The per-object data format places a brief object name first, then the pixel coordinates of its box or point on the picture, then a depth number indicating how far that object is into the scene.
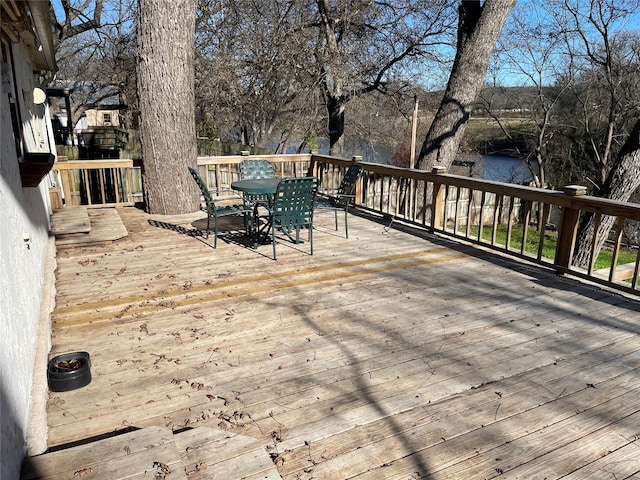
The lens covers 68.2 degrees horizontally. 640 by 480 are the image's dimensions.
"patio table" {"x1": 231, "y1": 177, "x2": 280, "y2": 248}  4.88
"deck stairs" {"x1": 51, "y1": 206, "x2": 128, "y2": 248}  5.15
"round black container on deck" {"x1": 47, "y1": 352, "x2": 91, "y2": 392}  2.38
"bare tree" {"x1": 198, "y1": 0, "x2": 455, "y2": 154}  10.71
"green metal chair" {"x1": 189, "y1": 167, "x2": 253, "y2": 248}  4.76
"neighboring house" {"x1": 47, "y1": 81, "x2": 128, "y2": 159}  11.64
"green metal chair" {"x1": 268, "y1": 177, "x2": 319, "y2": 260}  4.50
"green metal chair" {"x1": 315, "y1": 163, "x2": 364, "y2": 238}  5.60
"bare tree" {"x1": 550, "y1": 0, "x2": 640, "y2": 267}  11.84
